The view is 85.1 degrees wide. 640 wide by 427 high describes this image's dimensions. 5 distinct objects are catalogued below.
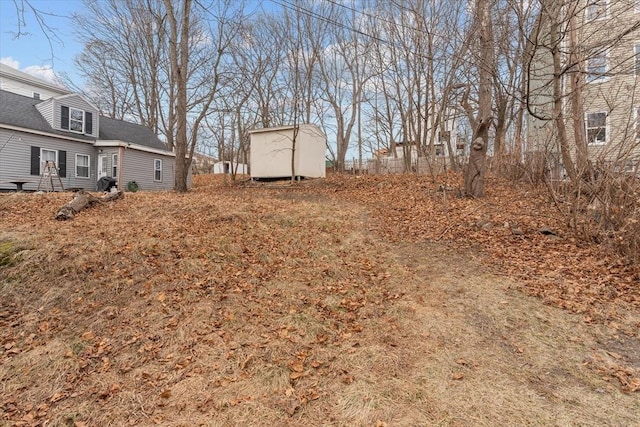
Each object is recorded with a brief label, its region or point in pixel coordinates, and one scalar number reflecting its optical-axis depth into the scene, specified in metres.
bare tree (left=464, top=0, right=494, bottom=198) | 6.46
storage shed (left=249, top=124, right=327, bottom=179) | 12.58
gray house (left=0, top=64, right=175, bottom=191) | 12.96
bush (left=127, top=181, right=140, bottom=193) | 15.46
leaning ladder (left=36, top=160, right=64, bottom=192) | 12.68
